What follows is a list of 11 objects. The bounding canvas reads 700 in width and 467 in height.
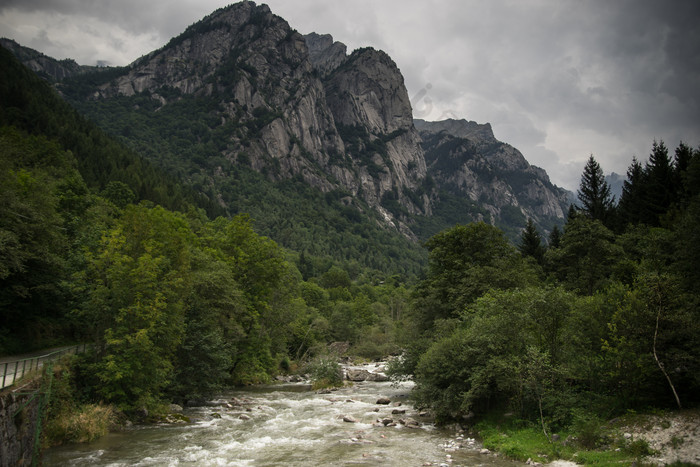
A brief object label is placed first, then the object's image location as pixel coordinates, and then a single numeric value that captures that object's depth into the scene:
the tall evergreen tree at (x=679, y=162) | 45.03
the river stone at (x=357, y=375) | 51.03
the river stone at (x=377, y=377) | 51.59
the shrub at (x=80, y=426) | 20.05
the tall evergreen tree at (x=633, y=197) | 51.27
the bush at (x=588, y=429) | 18.09
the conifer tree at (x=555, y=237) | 68.28
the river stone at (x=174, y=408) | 28.56
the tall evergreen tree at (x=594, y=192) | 62.47
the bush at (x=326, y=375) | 43.62
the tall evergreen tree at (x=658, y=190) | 46.19
